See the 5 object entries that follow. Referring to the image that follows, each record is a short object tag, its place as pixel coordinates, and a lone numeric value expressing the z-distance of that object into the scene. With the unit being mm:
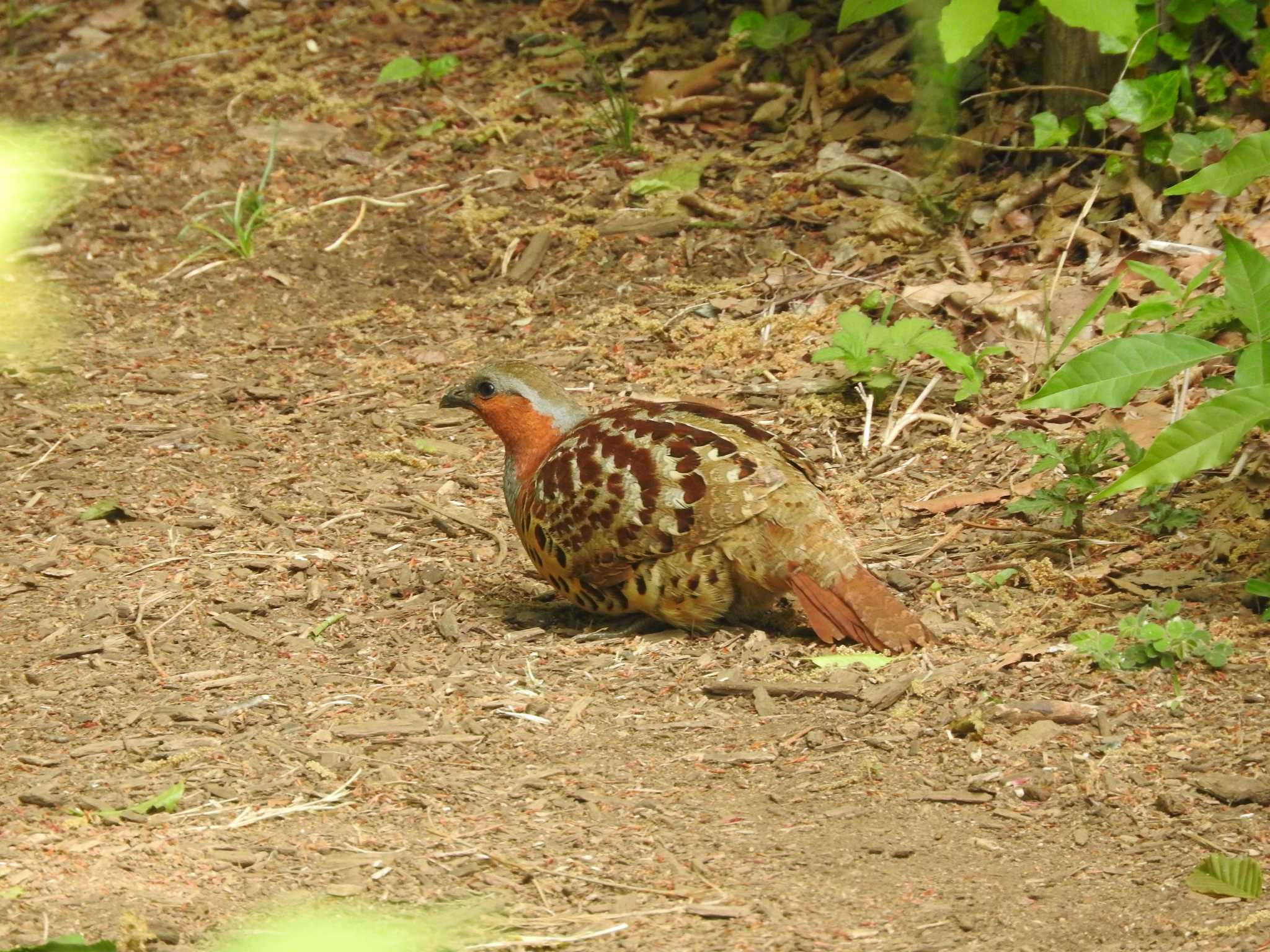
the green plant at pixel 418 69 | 18562
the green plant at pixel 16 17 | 21344
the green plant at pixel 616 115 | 16703
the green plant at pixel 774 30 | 16641
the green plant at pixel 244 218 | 16375
